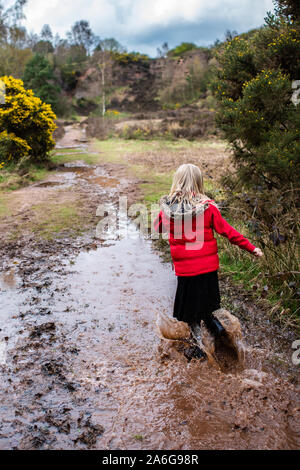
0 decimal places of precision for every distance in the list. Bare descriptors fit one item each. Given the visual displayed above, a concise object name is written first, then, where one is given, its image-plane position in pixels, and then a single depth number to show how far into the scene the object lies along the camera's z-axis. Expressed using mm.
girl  2961
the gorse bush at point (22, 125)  11664
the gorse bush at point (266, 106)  4664
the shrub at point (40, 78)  34031
